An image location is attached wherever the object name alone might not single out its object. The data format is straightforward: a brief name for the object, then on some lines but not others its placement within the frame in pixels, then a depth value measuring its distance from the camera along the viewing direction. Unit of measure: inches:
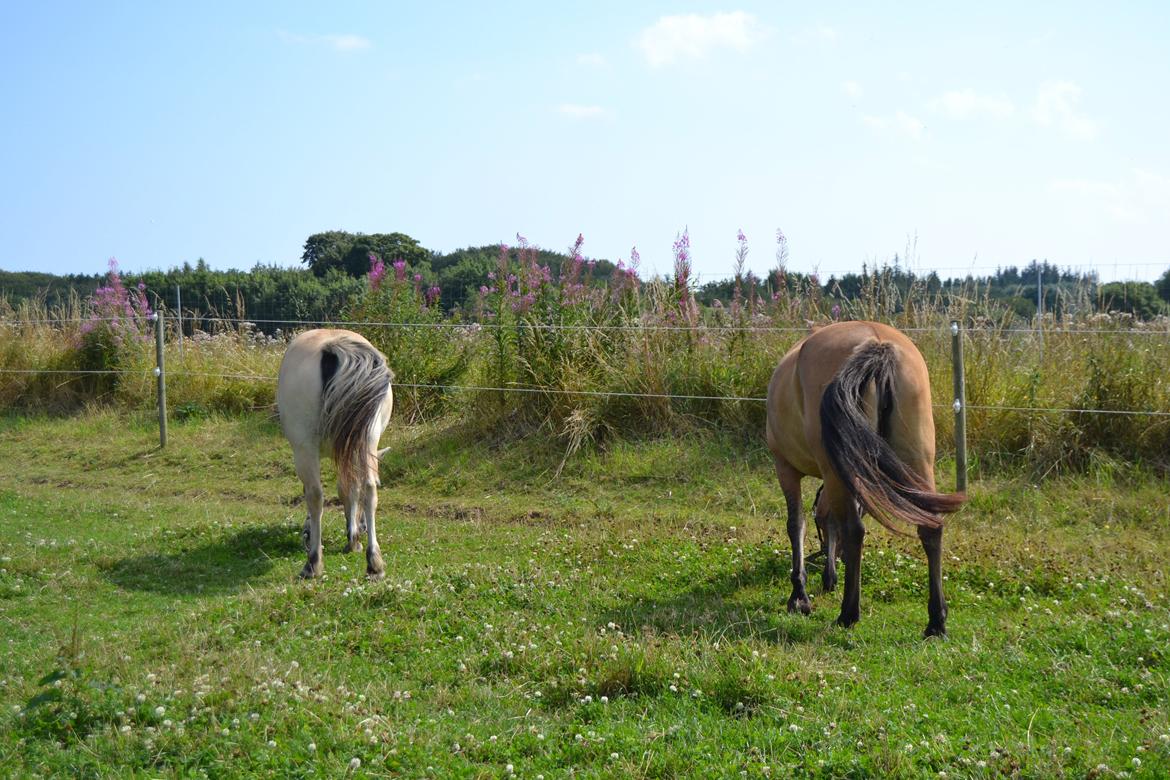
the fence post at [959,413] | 307.3
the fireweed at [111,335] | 574.9
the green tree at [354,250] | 1237.7
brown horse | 195.3
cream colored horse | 269.3
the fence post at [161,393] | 481.4
